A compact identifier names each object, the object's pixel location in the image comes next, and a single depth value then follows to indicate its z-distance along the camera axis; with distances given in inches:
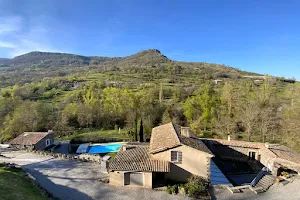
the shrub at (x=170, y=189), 726.7
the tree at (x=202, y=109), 1587.1
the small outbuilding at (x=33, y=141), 1257.6
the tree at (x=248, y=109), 1361.7
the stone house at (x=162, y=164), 764.6
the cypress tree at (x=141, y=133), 1519.4
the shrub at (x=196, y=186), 717.3
